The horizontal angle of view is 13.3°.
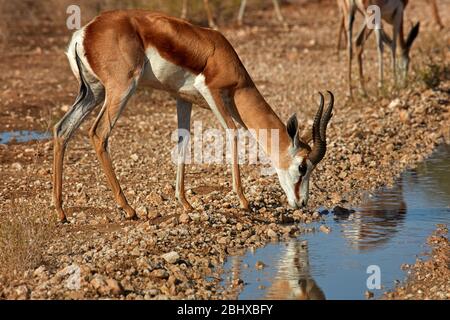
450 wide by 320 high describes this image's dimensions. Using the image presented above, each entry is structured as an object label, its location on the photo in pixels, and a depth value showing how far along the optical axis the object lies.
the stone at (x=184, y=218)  13.43
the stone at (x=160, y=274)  11.19
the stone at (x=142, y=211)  14.16
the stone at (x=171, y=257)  11.70
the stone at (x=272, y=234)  13.34
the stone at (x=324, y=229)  13.83
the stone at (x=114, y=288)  10.55
